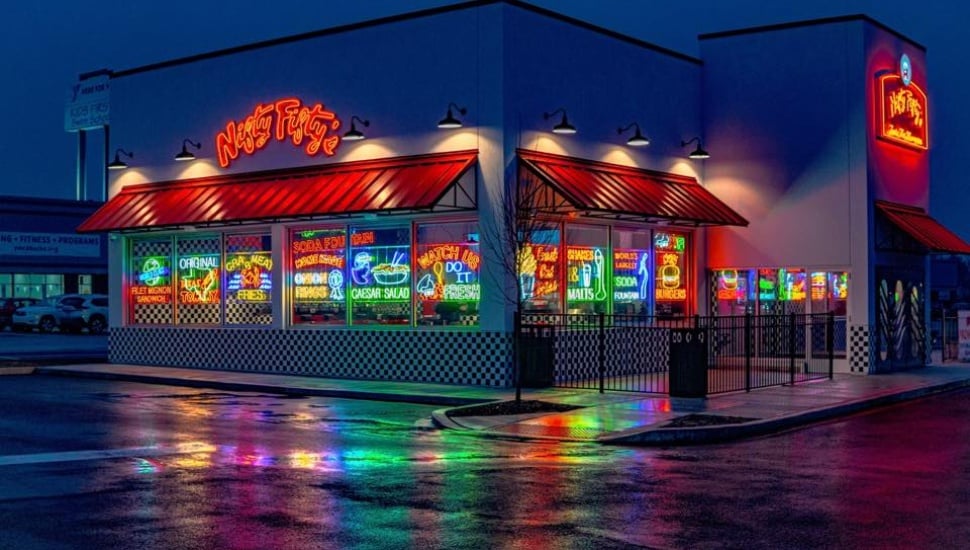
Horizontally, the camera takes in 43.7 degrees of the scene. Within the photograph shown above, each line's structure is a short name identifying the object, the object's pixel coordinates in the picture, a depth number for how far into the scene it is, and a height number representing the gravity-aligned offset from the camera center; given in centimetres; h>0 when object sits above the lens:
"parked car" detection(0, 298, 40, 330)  5358 +21
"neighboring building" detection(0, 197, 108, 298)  5872 +311
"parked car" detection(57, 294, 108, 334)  5131 -18
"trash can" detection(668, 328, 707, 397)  2005 -86
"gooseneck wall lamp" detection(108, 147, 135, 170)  2908 +360
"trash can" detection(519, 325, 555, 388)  2195 -80
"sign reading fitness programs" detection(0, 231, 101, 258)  5853 +339
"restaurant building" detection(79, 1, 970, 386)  2291 +256
